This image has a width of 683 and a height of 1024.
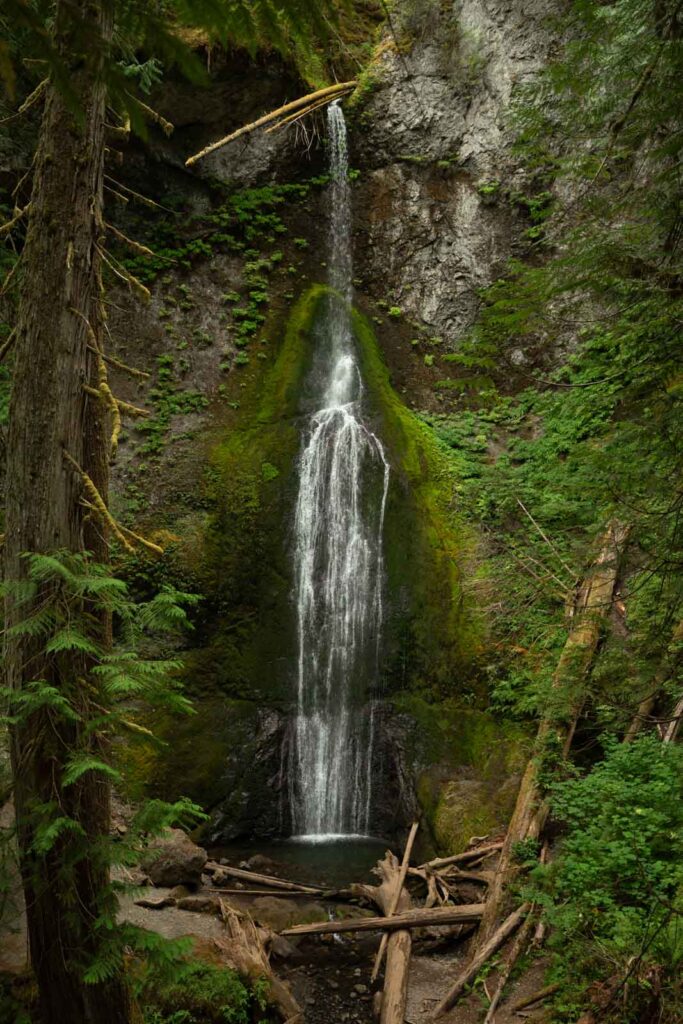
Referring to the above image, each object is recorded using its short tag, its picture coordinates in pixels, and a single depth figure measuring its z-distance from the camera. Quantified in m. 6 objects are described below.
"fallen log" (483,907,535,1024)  4.88
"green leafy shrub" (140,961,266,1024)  4.62
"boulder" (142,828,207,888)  7.31
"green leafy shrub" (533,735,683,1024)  4.08
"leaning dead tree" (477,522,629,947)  6.25
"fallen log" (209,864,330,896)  7.83
